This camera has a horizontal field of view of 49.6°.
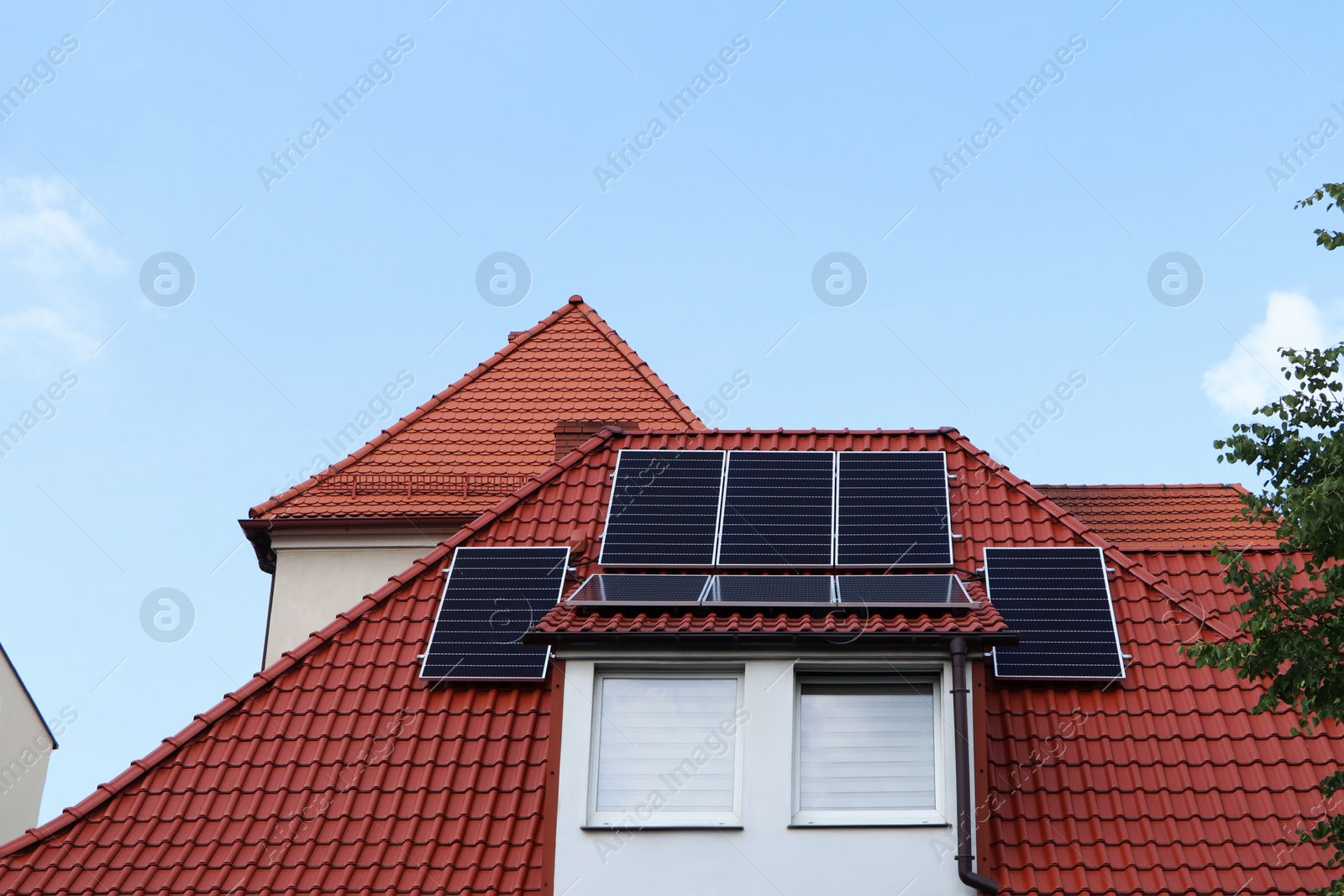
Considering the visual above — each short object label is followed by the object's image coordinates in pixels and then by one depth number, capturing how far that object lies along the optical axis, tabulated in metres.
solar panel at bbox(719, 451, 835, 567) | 13.65
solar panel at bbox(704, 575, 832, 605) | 11.83
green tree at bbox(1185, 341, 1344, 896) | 8.92
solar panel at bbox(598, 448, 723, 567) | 13.71
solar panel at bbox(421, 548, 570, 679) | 13.10
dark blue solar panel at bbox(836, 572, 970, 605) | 11.66
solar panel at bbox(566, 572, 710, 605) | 11.75
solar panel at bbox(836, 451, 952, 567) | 13.50
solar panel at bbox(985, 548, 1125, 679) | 12.75
